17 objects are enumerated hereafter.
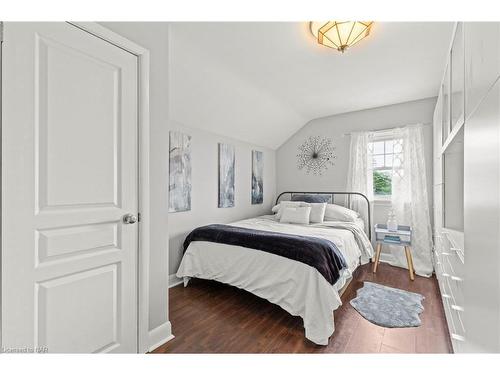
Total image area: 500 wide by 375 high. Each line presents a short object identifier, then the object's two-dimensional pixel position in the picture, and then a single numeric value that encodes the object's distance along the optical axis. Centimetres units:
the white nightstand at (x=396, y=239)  307
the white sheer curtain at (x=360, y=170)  388
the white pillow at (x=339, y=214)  349
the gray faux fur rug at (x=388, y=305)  206
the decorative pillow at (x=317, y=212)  351
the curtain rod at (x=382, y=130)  370
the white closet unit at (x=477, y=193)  70
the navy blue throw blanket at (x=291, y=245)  196
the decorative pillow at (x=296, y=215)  347
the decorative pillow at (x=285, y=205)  380
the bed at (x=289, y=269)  183
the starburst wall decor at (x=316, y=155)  434
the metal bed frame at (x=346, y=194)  382
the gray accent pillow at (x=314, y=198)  408
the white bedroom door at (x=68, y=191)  105
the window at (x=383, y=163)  371
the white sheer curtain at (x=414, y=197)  333
